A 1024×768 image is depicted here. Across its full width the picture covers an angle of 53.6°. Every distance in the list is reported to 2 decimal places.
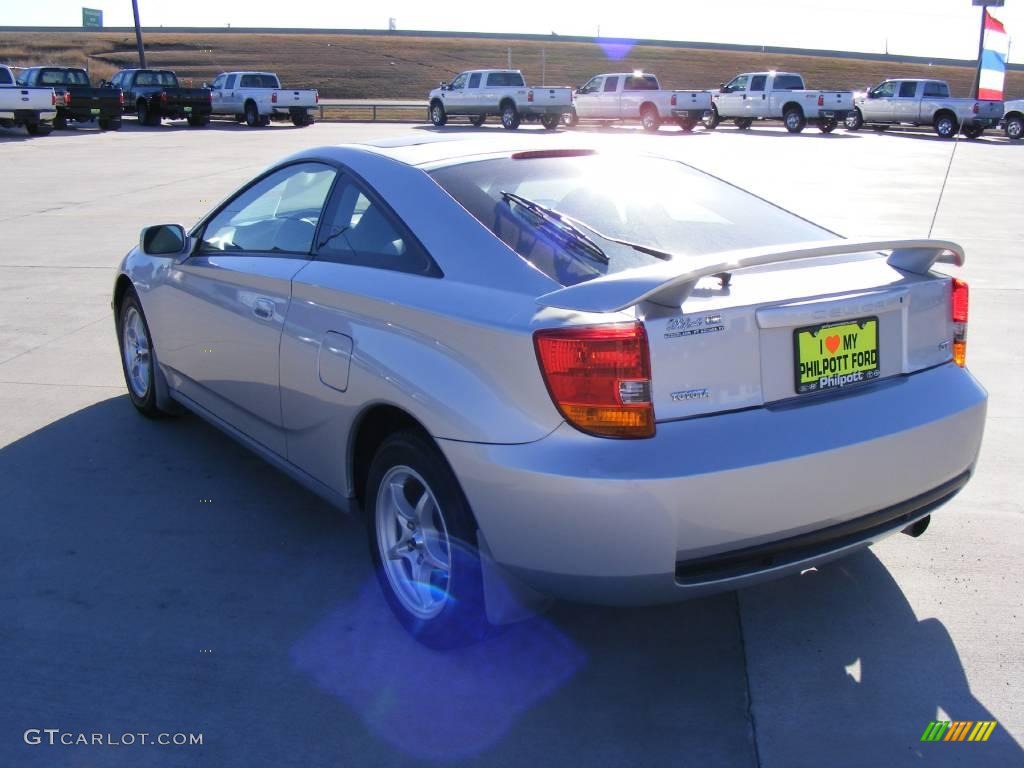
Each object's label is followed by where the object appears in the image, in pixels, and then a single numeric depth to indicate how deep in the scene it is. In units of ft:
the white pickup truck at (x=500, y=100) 111.34
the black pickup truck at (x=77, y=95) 103.35
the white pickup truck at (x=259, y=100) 114.01
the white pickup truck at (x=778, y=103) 108.37
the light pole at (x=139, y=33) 147.70
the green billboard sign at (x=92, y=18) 293.84
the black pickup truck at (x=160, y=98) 113.91
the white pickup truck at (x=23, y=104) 89.76
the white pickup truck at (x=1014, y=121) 103.11
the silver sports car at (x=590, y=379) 8.97
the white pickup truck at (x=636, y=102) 109.40
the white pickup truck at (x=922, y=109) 97.45
